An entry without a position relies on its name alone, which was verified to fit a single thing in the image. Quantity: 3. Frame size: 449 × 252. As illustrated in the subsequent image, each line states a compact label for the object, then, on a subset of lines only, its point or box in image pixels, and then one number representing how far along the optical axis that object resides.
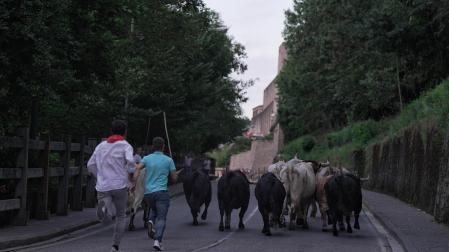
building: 87.67
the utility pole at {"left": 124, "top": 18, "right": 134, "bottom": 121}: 25.70
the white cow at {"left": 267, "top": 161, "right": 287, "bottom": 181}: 18.07
